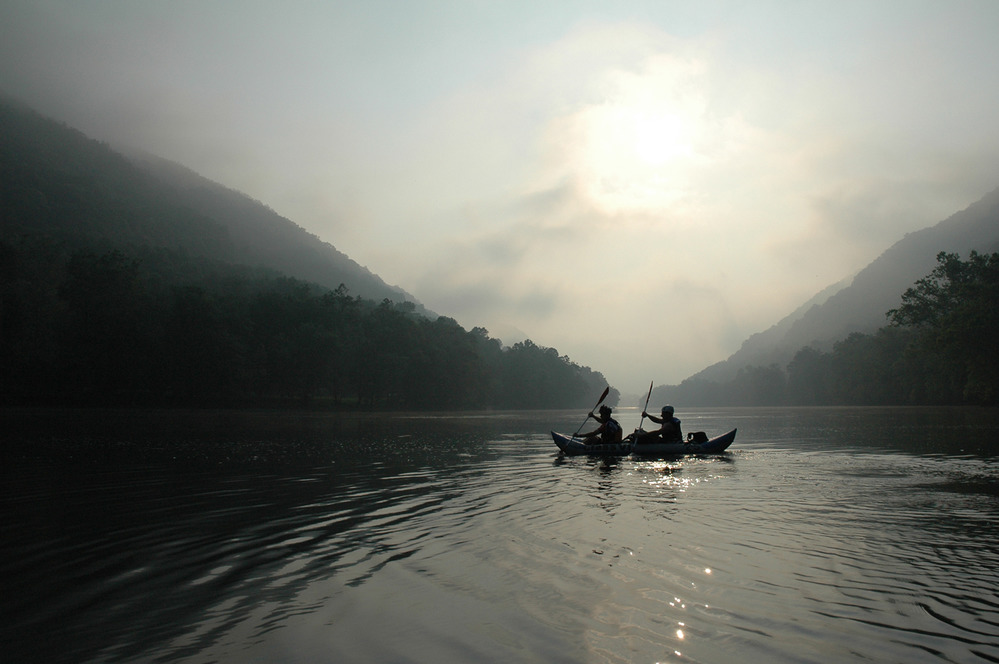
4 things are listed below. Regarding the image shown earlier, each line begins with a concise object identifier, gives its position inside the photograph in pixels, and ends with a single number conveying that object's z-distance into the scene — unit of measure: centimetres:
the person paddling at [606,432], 2458
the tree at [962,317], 5894
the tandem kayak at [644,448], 2367
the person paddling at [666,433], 2427
